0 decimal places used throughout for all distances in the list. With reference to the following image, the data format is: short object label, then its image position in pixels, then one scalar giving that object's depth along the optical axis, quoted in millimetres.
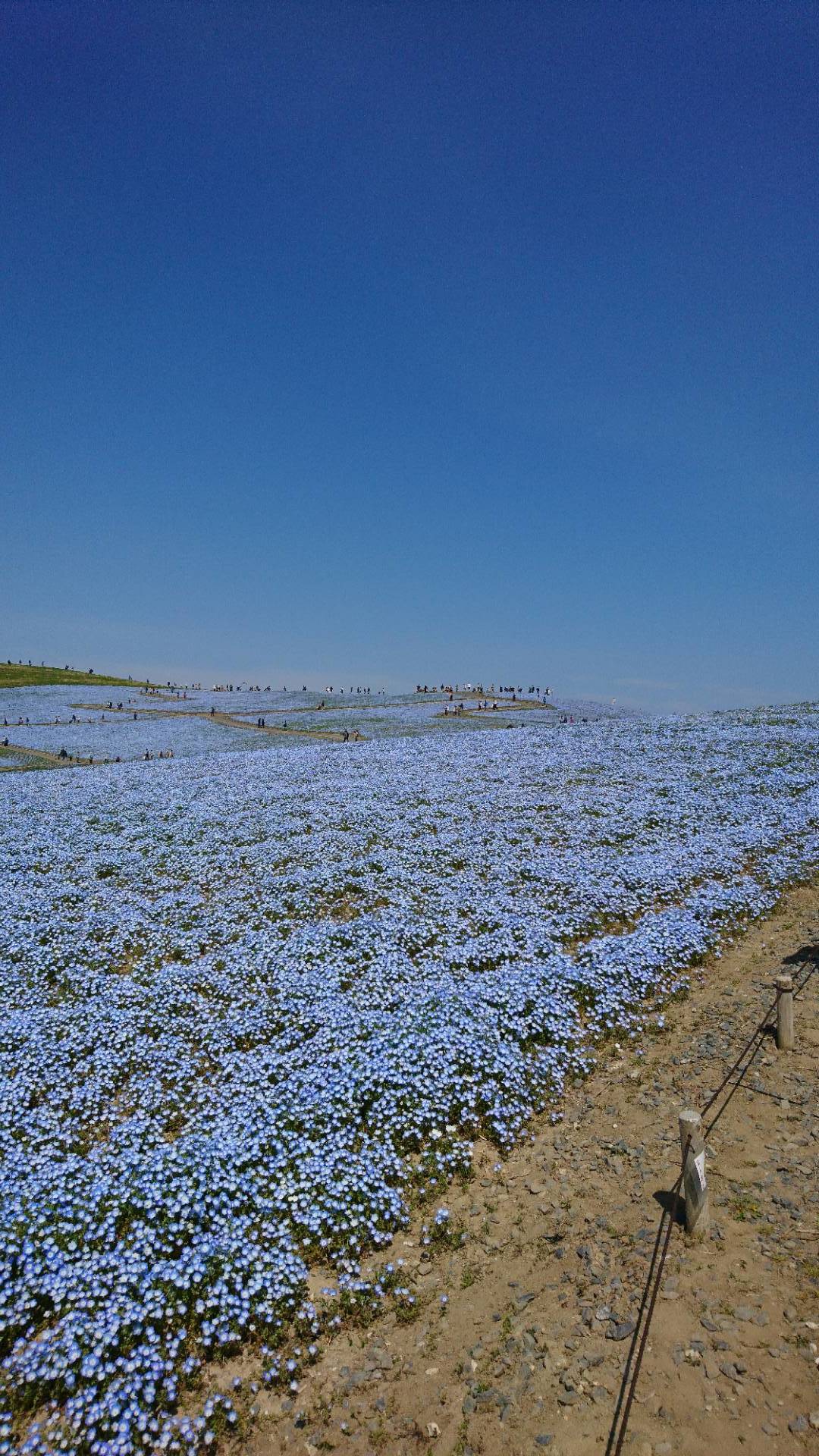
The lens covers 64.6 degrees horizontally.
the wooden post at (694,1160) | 6699
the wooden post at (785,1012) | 9852
